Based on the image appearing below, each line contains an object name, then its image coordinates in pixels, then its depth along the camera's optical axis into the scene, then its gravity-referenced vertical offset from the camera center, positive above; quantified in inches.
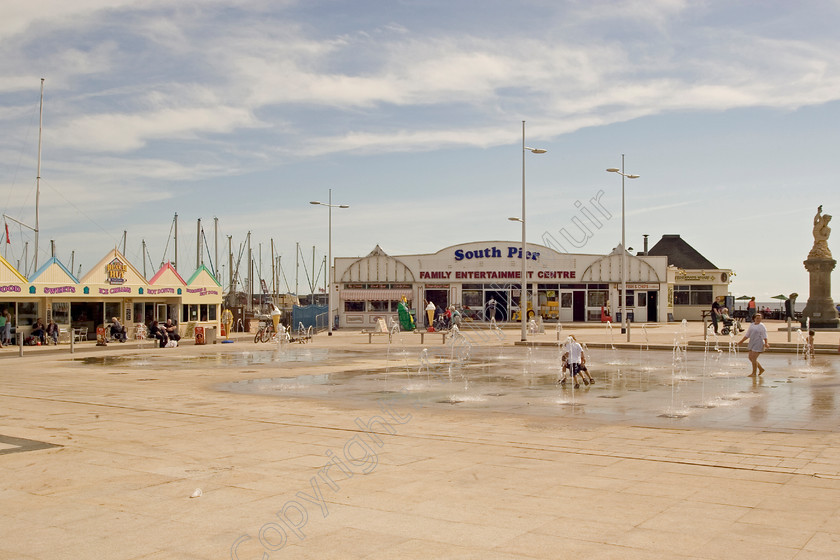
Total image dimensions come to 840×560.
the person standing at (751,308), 1813.5 -30.4
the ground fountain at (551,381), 562.3 -86.1
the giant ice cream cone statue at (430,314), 1995.6 -48.6
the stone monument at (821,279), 1585.9 +34.6
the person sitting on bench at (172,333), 1448.1 -70.0
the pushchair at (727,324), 1518.2 -57.3
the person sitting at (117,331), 1521.9 -69.6
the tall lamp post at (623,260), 1651.8 +82.5
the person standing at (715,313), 1481.8 -34.4
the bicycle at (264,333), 1575.0 -77.4
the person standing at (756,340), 779.4 -45.8
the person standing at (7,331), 1350.4 -61.8
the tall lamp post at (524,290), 1394.4 +11.3
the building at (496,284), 2235.5 +36.5
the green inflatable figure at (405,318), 2008.9 -58.8
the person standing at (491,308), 2244.1 -36.0
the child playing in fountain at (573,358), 705.0 -58.3
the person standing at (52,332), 1427.2 -67.0
